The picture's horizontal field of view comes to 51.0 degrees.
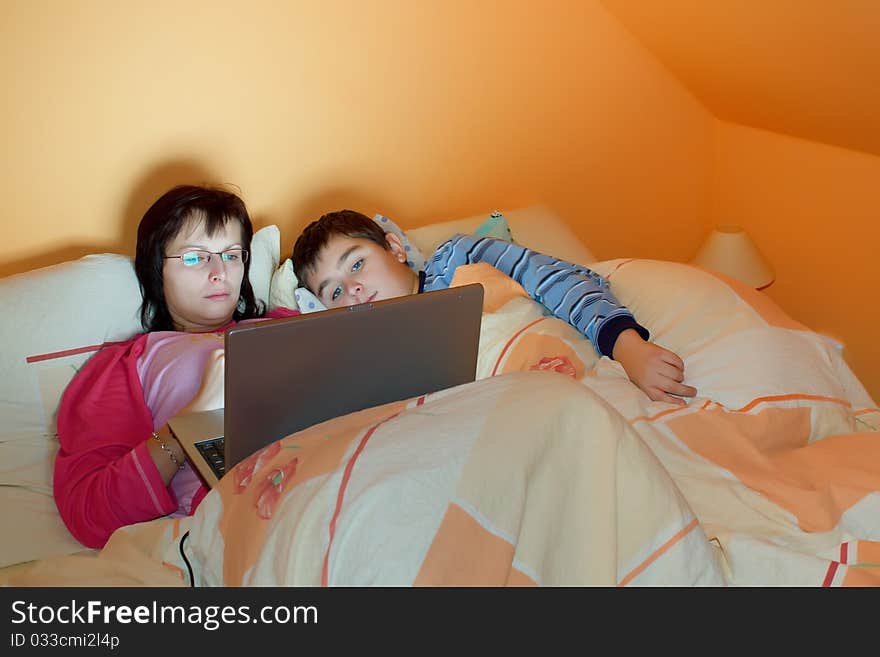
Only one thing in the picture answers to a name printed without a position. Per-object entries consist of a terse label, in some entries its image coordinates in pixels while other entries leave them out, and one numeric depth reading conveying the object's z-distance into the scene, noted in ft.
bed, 3.06
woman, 4.59
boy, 5.30
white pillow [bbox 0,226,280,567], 4.76
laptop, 3.58
